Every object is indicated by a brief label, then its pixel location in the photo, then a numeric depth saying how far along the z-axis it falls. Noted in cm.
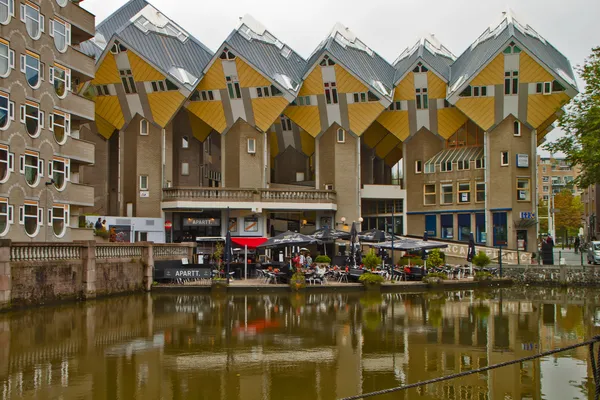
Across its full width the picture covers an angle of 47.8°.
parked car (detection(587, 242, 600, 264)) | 4928
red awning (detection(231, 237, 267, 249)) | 4504
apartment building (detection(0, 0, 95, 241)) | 3250
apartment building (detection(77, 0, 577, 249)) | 5603
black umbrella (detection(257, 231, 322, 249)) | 4203
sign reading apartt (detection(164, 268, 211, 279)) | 3919
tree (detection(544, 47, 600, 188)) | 3941
